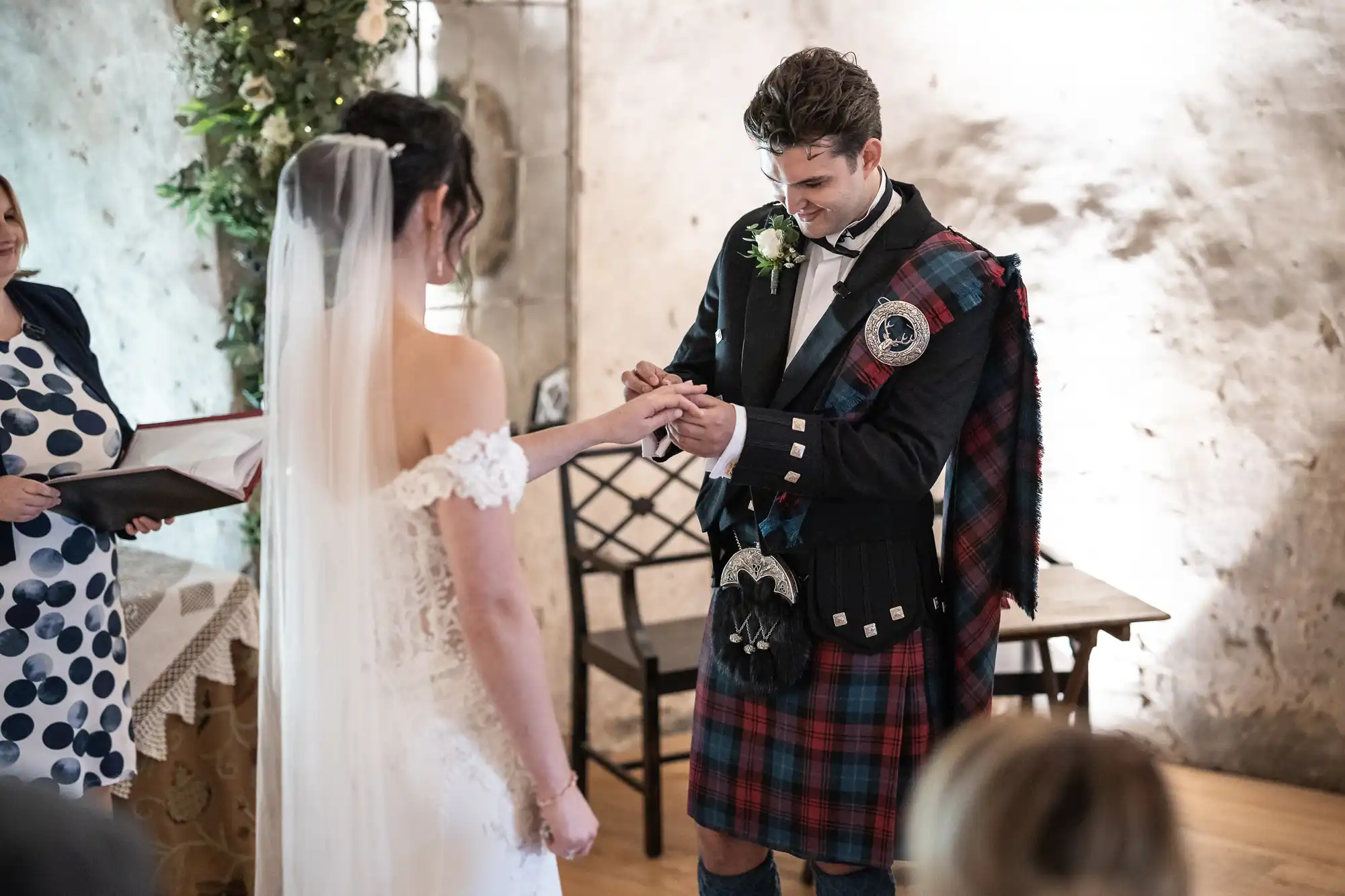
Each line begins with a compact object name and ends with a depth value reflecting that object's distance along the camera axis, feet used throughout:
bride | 5.34
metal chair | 10.73
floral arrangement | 9.78
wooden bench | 9.97
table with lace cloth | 9.27
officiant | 7.34
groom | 6.68
